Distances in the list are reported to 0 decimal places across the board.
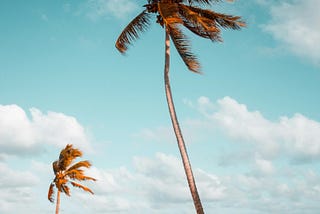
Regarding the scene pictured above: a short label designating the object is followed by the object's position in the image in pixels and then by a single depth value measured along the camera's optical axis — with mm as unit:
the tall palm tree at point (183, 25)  16391
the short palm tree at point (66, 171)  33031
